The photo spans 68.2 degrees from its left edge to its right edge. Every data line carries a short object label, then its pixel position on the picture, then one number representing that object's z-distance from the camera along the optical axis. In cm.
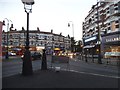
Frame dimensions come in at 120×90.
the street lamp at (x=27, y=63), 505
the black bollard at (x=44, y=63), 661
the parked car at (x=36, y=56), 1739
